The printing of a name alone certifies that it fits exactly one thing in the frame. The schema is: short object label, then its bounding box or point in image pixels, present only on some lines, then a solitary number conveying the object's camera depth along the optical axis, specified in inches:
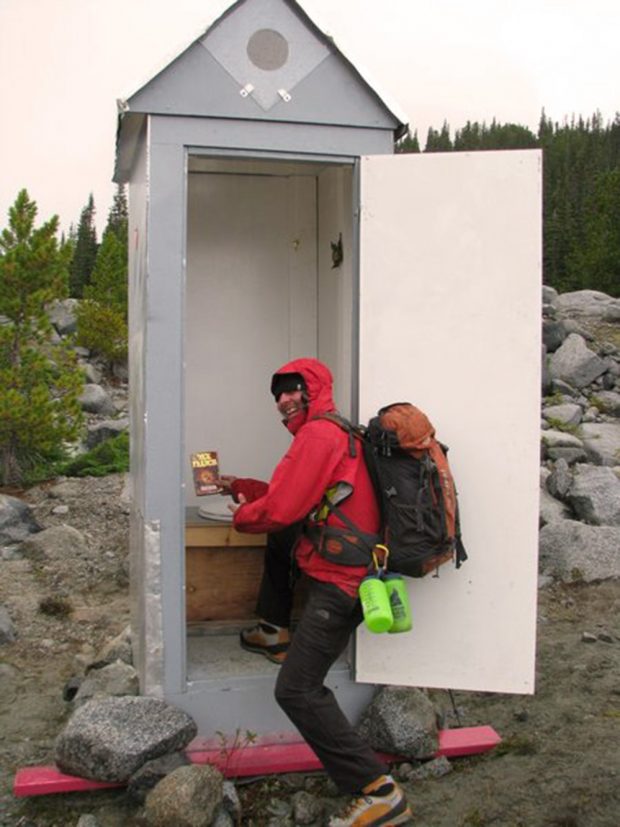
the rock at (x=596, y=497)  382.0
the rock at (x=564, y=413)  564.7
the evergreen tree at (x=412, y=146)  2872.5
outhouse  177.0
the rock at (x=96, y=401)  776.9
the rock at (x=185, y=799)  153.7
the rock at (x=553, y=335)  740.0
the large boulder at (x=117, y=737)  168.4
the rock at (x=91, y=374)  889.6
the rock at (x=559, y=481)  405.1
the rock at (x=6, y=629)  274.1
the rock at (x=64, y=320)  1113.4
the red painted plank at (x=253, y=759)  170.4
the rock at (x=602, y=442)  484.7
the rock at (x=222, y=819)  159.5
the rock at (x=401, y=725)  183.2
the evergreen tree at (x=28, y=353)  488.1
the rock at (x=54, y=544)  358.9
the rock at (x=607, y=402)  623.8
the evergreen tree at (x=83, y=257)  1873.8
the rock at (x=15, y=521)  378.9
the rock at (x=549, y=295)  866.8
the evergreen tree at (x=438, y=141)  3708.2
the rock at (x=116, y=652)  235.6
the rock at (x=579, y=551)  342.6
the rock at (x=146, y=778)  166.9
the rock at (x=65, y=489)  464.4
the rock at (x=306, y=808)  166.6
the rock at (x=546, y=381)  657.0
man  158.6
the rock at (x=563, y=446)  471.5
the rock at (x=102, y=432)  644.1
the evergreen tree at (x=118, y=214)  1987.0
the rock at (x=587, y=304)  938.7
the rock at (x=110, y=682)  206.4
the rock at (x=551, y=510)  382.6
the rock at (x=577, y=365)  678.5
